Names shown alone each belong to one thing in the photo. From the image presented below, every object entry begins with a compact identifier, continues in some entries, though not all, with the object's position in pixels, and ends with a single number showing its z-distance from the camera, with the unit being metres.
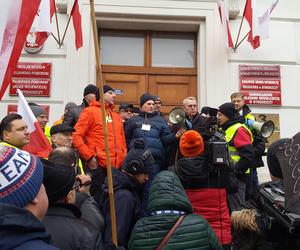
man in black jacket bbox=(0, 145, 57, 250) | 1.28
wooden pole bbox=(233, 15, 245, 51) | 7.35
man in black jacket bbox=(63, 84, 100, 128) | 5.41
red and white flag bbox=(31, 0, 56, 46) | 6.00
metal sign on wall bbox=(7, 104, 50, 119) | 6.87
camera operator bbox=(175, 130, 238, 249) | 3.66
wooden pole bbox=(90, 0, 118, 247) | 2.75
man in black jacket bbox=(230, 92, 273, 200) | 5.01
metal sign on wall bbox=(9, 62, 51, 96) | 7.05
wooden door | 7.71
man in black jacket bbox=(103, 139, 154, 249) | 3.18
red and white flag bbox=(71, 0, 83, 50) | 6.95
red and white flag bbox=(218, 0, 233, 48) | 7.12
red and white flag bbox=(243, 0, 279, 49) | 6.86
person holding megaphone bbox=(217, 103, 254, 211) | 4.45
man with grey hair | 4.84
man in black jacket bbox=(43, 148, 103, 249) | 1.93
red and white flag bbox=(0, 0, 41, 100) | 3.15
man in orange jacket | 4.67
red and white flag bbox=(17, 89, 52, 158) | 4.22
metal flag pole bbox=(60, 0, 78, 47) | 7.11
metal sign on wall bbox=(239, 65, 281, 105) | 7.23
